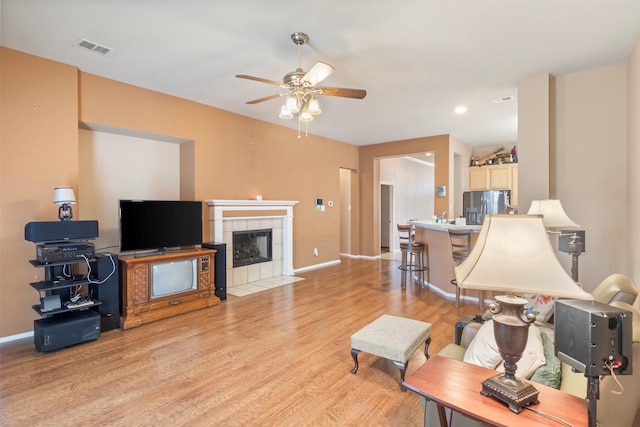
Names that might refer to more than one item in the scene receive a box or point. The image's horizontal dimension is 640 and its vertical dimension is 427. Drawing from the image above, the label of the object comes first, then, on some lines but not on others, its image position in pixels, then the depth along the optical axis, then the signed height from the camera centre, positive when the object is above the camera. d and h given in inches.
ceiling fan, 114.1 +46.0
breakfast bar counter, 191.3 -28.6
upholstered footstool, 95.6 -41.1
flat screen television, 154.4 -7.1
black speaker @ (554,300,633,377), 39.2 -16.5
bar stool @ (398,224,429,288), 216.1 -29.7
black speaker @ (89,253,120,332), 141.0 -34.7
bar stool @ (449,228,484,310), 172.1 -19.7
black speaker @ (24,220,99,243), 121.5 -7.8
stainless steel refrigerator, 295.3 +8.2
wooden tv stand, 147.4 -42.5
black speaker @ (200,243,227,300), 184.7 -35.4
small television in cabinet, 156.3 -33.9
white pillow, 61.6 -29.5
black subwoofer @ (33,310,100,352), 119.2 -46.2
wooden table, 46.1 -30.3
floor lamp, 105.7 -6.0
